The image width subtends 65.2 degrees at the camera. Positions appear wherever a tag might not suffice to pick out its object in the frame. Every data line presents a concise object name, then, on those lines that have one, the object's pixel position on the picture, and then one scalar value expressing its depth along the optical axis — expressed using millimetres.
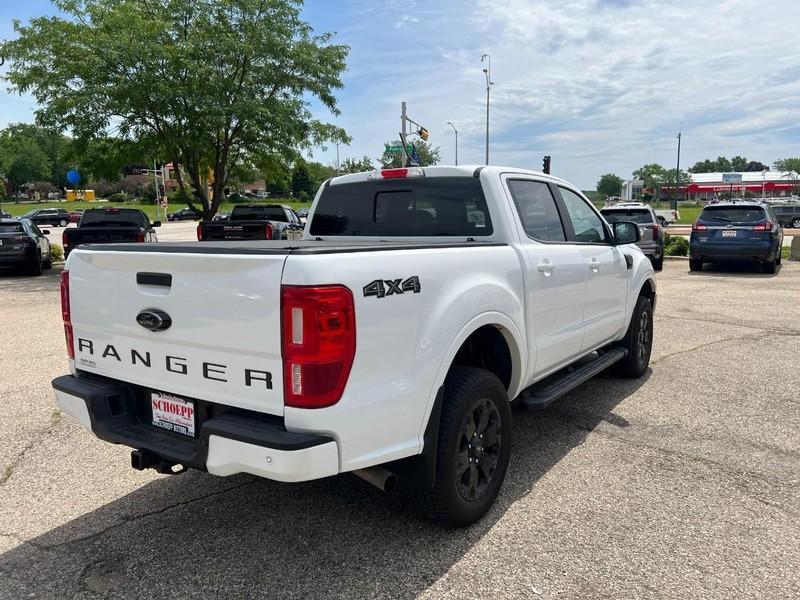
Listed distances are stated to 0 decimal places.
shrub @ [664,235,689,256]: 18578
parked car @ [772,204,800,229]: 39188
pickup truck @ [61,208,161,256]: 13875
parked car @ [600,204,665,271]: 14945
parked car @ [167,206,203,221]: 69438
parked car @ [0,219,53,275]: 14766
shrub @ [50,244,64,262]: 19283
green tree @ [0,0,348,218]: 15117
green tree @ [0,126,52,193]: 99500
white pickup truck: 2426
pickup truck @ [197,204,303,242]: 13352
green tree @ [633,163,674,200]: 103562
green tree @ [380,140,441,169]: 63434
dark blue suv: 13734
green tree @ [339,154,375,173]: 84438
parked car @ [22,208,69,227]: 53344
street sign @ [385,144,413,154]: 45594
